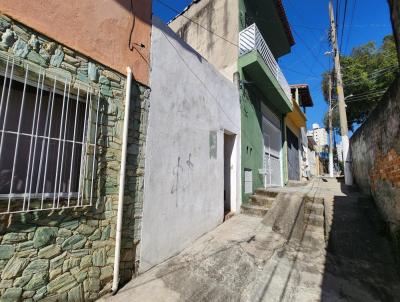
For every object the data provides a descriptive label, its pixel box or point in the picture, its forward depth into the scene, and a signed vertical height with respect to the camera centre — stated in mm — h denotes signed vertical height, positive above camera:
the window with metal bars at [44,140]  2402 +368
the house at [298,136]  12750 +2644
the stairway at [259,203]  6523 -914
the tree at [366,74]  17016 +8136
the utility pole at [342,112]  9383 +3110
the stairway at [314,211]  5372 -931
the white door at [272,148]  9370 +1222
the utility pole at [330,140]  19247 +3213
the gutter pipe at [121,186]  3104 -211
